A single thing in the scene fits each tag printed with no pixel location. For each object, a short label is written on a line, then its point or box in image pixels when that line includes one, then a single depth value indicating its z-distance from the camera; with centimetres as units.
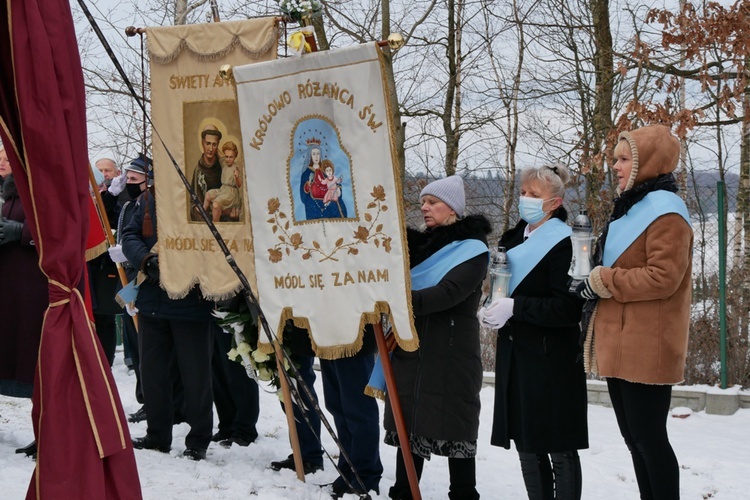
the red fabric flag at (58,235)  345
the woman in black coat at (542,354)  406
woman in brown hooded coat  375
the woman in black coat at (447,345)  437
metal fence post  710
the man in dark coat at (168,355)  538
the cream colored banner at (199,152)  506
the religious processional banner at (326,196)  422
